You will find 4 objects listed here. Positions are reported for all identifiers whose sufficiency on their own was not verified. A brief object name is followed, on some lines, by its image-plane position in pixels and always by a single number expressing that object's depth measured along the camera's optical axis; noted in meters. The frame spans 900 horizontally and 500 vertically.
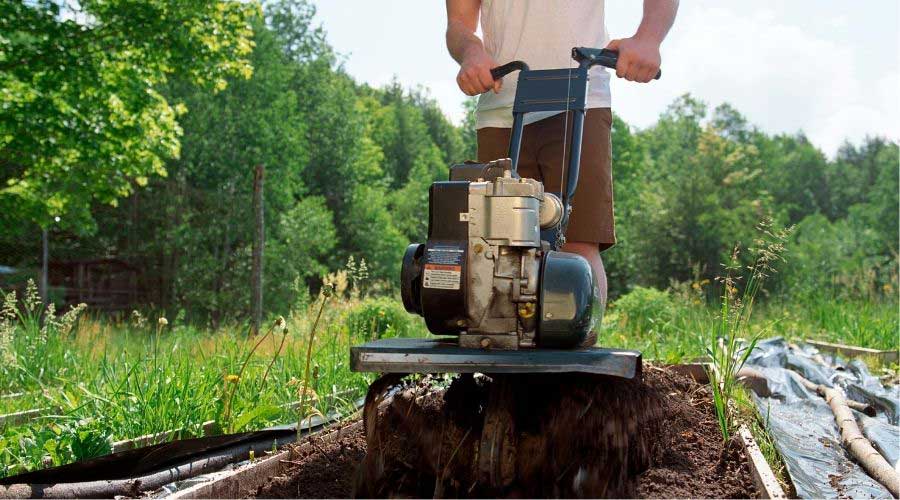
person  2.98
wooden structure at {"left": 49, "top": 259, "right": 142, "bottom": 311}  28.66
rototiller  2.16
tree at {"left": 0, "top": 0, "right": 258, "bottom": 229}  12.30
